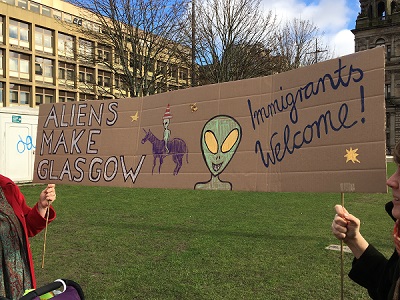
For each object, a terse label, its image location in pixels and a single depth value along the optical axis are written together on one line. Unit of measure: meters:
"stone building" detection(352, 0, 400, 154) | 59.78
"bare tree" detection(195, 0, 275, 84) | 18.33
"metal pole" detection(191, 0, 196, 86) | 15.91
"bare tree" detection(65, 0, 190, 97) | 19.36
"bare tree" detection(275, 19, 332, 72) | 23.35
